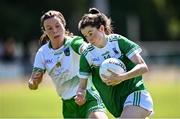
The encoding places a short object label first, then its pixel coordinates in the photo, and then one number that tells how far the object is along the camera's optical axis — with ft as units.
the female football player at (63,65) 66.44
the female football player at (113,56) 59.67
